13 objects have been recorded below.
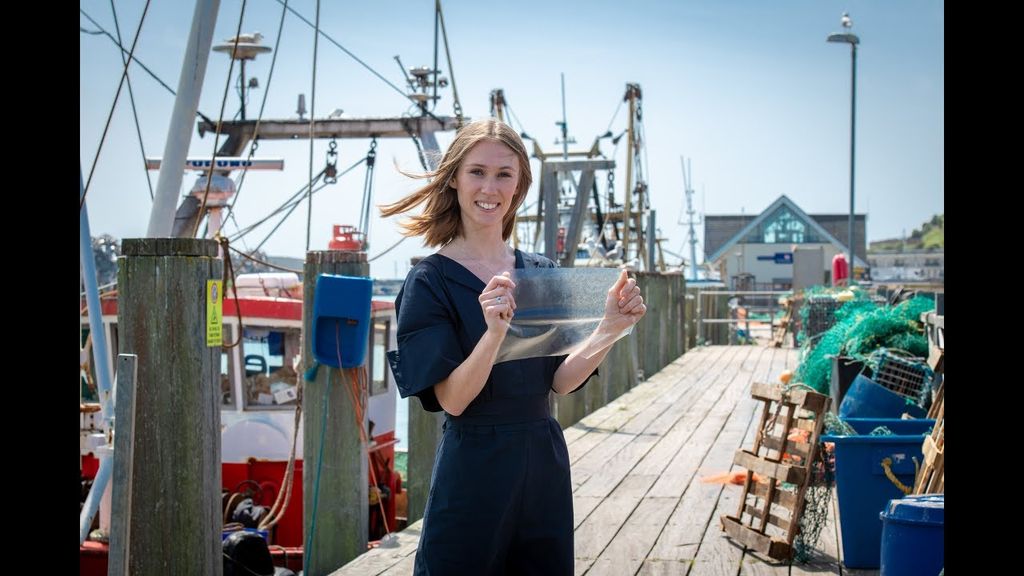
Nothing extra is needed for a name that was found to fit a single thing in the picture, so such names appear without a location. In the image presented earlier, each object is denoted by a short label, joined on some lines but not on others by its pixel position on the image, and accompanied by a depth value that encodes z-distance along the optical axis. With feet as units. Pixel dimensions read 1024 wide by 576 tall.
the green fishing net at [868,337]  23.70
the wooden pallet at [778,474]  15.29
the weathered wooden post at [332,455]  17.02
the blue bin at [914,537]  11.68
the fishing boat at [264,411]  32.60
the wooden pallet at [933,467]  13.08
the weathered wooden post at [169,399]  12.92
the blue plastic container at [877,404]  20.65
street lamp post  70.08
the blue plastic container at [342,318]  16.57
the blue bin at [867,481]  14.64
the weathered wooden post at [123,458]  12.04
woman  7.70
